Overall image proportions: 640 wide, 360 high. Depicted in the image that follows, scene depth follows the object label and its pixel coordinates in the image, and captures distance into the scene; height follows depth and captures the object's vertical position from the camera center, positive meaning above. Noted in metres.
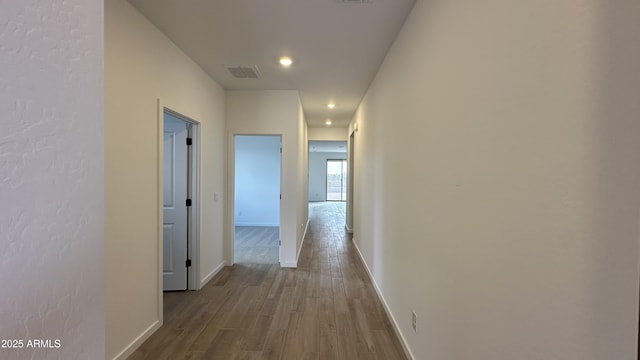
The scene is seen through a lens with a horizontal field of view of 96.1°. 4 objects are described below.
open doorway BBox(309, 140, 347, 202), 14.70 +0.13
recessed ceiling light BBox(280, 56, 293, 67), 3.12 +1.30
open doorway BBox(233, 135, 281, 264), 8.16 -0.14
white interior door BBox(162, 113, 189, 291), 3.44 -0.32
